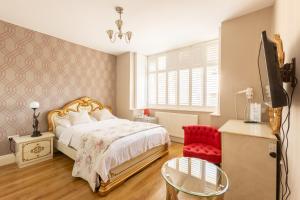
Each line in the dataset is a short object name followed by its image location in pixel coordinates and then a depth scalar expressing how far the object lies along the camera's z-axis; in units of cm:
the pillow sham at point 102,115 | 401
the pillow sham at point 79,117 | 344
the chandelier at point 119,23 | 228
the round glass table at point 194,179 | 132
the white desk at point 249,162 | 147
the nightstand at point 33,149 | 265
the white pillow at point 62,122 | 324
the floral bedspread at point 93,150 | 203
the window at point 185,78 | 370
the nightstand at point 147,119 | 436
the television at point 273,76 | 97
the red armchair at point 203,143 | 218
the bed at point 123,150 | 205
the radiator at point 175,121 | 384
